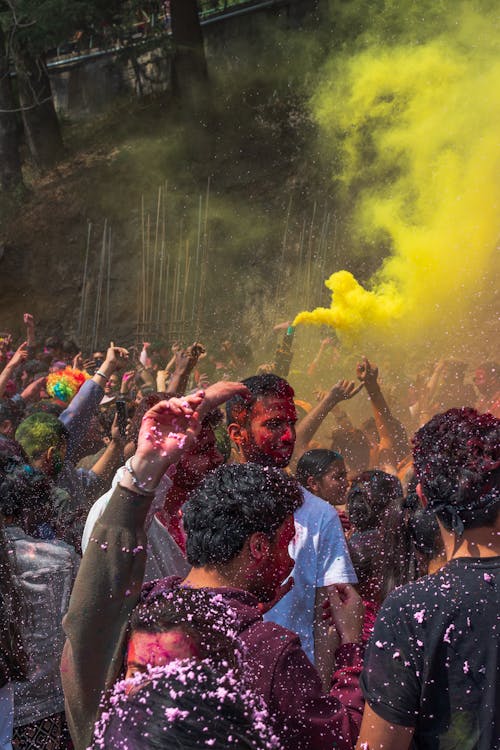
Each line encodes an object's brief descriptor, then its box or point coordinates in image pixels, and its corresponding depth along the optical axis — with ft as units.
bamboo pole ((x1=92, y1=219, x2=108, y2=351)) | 55.06
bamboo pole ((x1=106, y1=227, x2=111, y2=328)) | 55.88
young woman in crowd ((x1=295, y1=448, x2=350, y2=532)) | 12.90
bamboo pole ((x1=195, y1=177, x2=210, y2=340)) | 52.70
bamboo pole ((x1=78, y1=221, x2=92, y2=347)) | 56.08
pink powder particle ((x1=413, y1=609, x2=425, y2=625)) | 6.43
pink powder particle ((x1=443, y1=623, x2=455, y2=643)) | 6.39
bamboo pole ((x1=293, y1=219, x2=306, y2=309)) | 49.37
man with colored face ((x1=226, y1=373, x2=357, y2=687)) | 9.34
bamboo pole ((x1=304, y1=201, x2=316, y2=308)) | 48.29
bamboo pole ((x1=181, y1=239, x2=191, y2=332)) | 50.31
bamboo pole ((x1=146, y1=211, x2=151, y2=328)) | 54.95
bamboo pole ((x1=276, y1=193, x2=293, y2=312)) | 50.55
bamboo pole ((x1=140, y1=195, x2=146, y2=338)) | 53.11
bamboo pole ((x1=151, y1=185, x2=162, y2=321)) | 54.60
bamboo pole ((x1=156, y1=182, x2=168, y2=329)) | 53.21
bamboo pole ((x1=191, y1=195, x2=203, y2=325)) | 52.95
